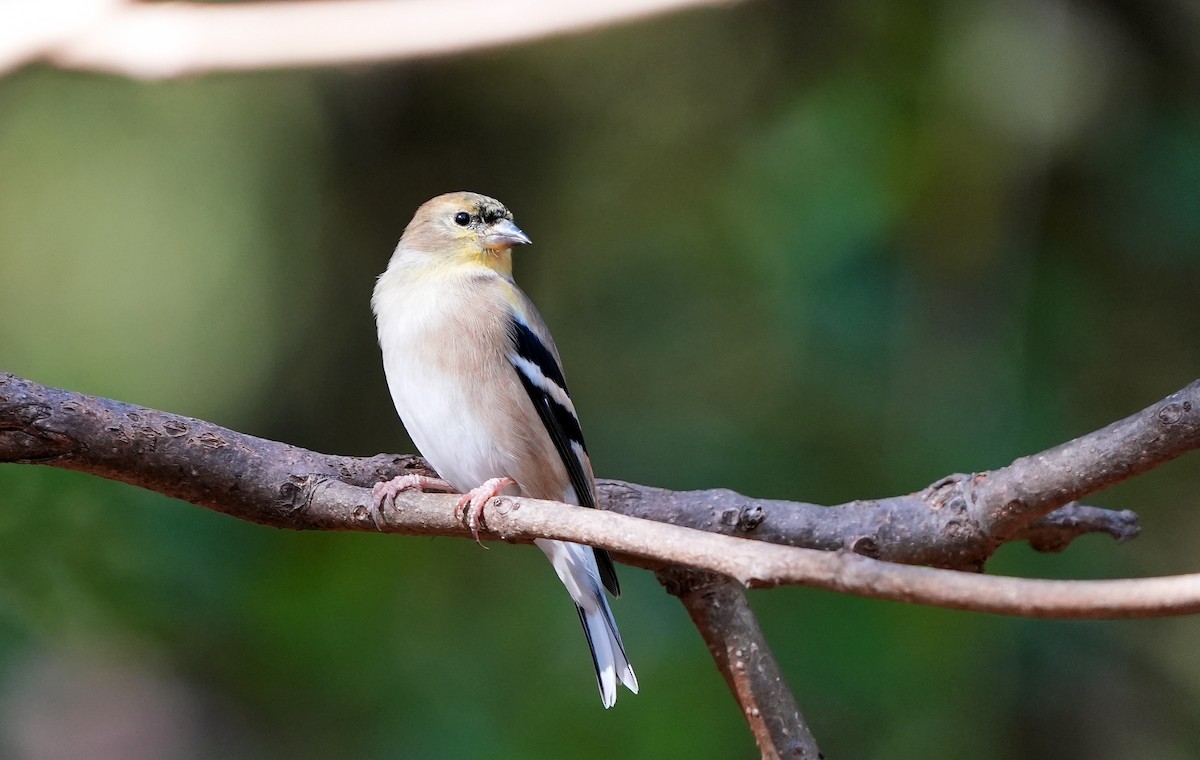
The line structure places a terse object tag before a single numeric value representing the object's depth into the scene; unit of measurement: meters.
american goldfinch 5.85
